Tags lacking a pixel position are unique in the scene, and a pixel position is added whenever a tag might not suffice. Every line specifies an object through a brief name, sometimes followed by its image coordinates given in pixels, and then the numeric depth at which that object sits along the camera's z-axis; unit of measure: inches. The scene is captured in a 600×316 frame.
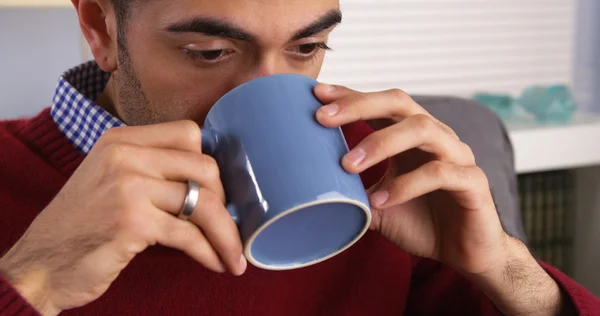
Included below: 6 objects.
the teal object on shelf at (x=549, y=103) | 91.0
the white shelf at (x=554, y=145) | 84.6
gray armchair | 59.5
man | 28.1
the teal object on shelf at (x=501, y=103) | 94.0
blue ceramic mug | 26.1
